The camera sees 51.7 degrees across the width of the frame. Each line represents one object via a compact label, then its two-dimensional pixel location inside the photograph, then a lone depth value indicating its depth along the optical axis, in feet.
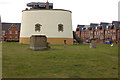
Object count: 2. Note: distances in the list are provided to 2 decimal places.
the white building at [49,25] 99.89
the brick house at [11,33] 161.45
